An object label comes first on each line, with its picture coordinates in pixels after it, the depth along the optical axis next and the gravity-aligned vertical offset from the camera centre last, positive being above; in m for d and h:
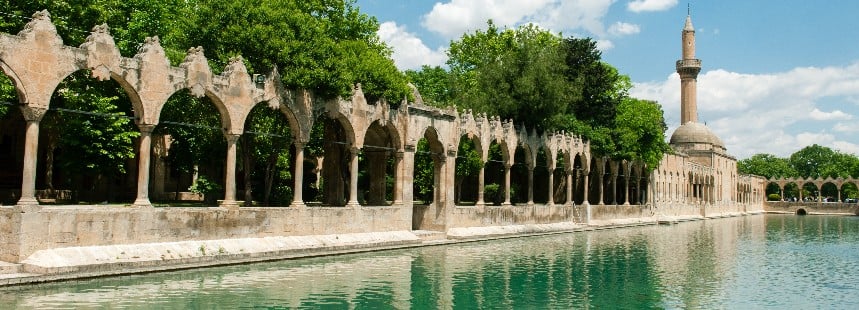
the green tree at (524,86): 35.25 +5.87
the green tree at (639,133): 43.53 +4.44
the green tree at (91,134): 22.56 +2.04
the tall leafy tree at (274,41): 21.06 +4.75
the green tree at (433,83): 50.53 +8.56
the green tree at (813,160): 117.38 +7.92
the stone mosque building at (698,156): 69.62 +5.32
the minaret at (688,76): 75.19 +13.59
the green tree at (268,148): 23.77 +1.89
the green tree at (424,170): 36.47 +1.57
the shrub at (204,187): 25.16 +0.37
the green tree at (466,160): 35.69 +2.10
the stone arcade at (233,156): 15.14 +1.58
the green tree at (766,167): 115.81 +6.32
